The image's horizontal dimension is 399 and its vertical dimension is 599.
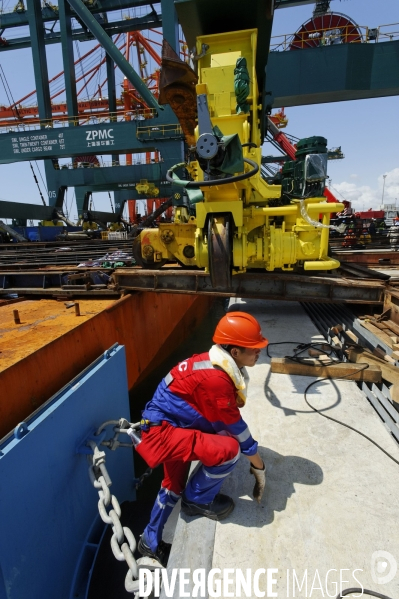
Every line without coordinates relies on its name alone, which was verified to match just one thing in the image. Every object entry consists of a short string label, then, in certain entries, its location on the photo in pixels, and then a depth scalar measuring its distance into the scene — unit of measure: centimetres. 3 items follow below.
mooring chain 183
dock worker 203
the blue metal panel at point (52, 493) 203
